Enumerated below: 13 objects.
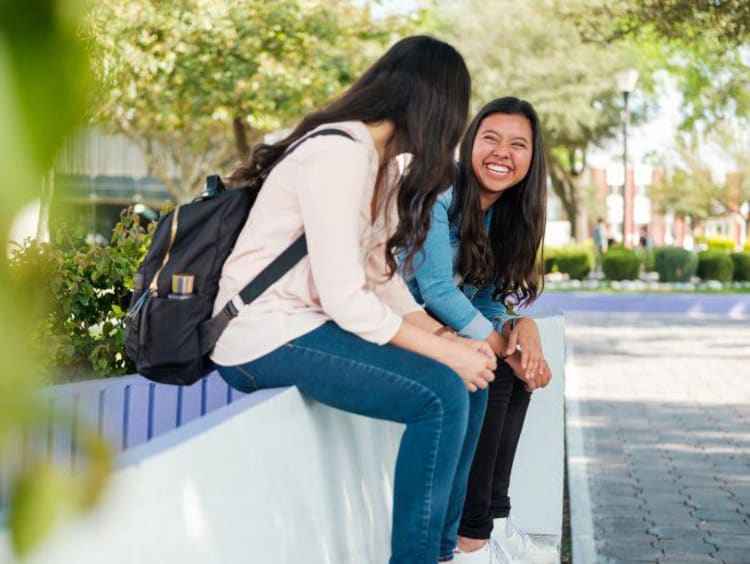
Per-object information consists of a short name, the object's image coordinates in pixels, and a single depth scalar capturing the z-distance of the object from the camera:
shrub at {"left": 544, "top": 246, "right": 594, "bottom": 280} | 31.19
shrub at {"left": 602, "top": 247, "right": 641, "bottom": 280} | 29.52
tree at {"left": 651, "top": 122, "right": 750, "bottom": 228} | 67.53
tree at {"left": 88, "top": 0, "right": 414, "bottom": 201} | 21.78
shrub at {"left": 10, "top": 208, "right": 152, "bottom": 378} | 5.34
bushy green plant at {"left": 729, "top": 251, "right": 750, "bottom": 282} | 30.38
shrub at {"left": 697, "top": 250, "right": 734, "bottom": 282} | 29.95
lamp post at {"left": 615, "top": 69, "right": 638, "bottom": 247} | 28.70
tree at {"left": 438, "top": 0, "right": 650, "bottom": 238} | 40.28
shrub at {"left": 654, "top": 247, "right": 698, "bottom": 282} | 29.62
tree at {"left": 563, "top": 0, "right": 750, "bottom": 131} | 14.92
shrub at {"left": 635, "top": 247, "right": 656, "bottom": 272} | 30.86
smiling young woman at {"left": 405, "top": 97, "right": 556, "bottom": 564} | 4.04
